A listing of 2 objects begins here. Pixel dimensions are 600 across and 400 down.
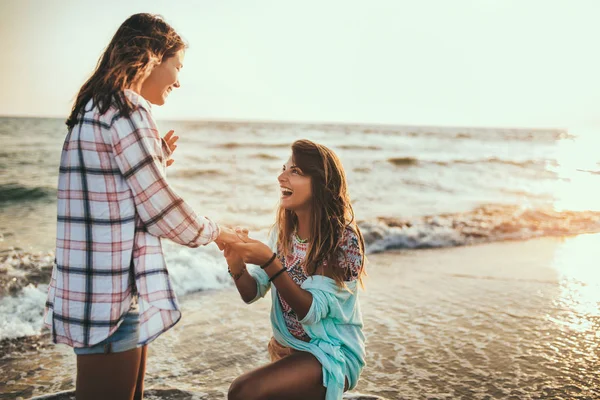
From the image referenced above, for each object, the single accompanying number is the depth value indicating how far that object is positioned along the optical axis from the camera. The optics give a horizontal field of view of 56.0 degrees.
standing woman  2.13
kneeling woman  2.53
